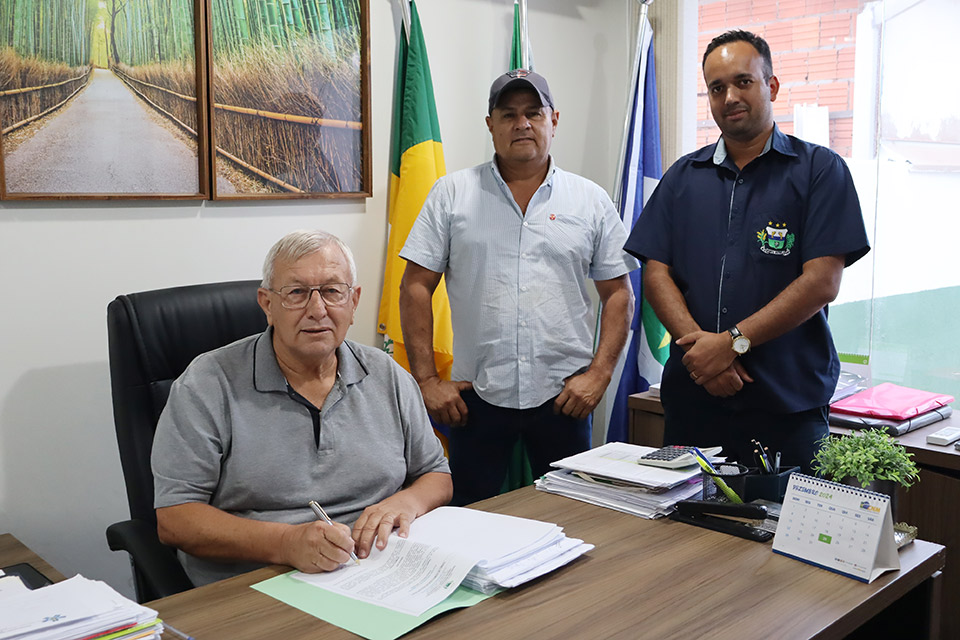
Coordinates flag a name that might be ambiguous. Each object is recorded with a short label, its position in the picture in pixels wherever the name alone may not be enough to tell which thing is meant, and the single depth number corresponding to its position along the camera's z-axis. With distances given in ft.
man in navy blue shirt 6.61
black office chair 5.70
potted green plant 4.72
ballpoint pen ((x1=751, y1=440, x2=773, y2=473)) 5.26
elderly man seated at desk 4.98
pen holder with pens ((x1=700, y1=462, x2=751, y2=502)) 5.26
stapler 4.97
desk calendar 4.38
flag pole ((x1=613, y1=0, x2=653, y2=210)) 10.77
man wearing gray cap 7.86
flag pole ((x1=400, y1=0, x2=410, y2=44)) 9.17
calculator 5.65
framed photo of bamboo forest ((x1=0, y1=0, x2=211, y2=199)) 6.71
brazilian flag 9.16
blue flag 10.75
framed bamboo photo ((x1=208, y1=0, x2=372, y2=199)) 7.98
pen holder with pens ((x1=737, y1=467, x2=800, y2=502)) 5.25
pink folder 8.45
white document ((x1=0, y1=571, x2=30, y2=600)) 4.09
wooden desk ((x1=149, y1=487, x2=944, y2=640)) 3.83
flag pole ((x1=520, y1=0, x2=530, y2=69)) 10.06
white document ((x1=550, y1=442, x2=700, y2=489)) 5.43
